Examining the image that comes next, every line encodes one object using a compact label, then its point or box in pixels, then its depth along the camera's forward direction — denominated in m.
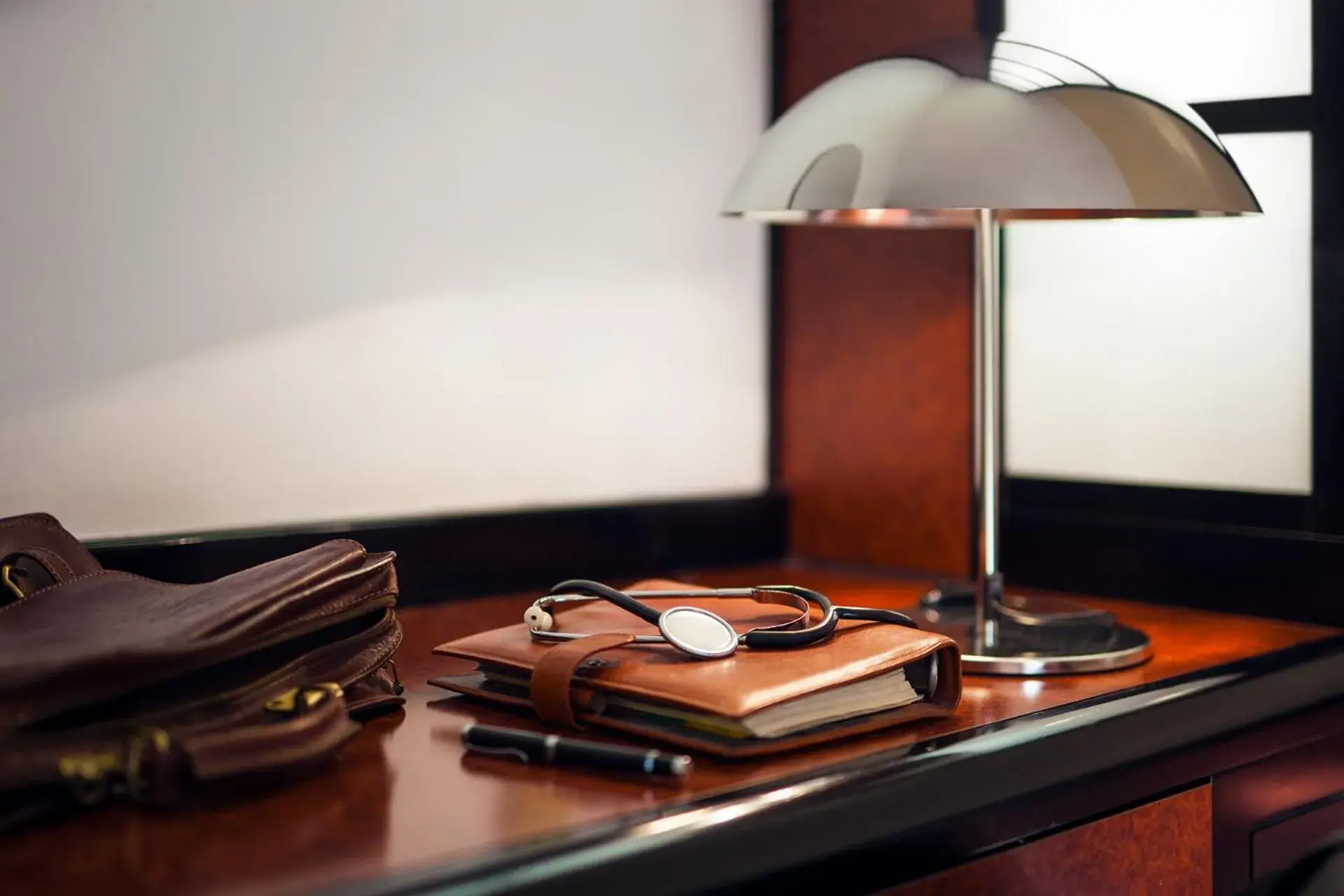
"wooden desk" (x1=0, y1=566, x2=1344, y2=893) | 0.68
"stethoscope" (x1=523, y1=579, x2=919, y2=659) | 0.93
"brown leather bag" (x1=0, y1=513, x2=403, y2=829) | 0.75
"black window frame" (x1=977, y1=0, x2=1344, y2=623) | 1.30
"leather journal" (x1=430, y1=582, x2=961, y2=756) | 0.85
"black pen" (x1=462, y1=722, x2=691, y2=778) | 0.83
